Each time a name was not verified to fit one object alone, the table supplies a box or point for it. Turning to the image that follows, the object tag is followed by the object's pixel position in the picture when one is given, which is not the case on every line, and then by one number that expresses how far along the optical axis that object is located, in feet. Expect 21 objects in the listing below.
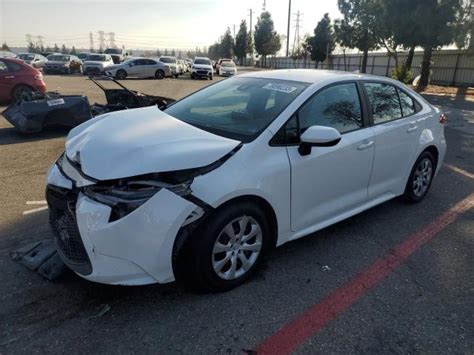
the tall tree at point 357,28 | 97.38
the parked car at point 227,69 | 119.55
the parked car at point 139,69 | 94.43
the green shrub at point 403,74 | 81.93
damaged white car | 8.46
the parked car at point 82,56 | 138.00
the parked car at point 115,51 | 165.89
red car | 37.83
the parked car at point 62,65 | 103.96
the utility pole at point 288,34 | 187.28
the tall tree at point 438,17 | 64.13
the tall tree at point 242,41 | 258.90
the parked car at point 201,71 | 103.24
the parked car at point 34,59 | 105.75
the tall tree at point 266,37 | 217.36
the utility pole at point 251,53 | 254.94
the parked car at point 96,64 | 101.78
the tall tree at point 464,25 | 63.36
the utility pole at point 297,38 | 236.84
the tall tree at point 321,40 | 160.66
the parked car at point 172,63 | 107.17
